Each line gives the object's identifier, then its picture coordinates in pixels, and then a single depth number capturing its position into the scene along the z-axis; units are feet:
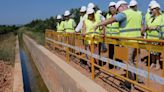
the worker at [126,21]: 11.27
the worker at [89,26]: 14.35
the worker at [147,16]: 16.91
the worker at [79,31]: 16.12
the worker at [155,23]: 15.03
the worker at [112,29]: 11.93
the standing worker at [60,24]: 24.86
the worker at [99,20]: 13.07
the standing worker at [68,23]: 23.06
